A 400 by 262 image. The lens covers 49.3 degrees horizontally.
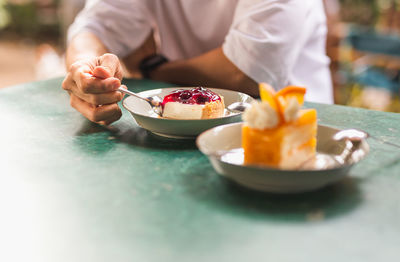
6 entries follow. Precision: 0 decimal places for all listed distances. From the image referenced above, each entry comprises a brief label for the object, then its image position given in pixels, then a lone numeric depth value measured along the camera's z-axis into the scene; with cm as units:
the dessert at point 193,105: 87
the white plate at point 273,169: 59
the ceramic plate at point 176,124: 83
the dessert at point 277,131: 64
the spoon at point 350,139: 70
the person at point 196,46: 103
